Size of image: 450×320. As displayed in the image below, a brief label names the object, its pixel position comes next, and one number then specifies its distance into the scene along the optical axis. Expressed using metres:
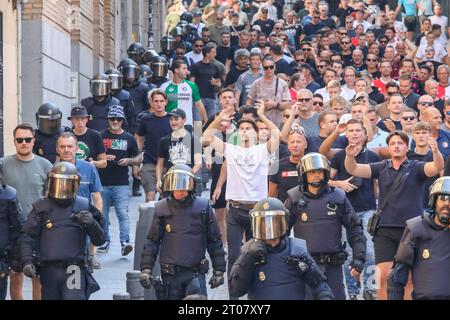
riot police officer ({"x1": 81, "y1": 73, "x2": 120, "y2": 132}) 18.00
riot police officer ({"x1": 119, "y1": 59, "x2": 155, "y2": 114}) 21.06
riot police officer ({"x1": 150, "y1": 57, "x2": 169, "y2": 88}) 23.18
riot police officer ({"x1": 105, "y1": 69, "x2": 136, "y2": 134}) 19.48
